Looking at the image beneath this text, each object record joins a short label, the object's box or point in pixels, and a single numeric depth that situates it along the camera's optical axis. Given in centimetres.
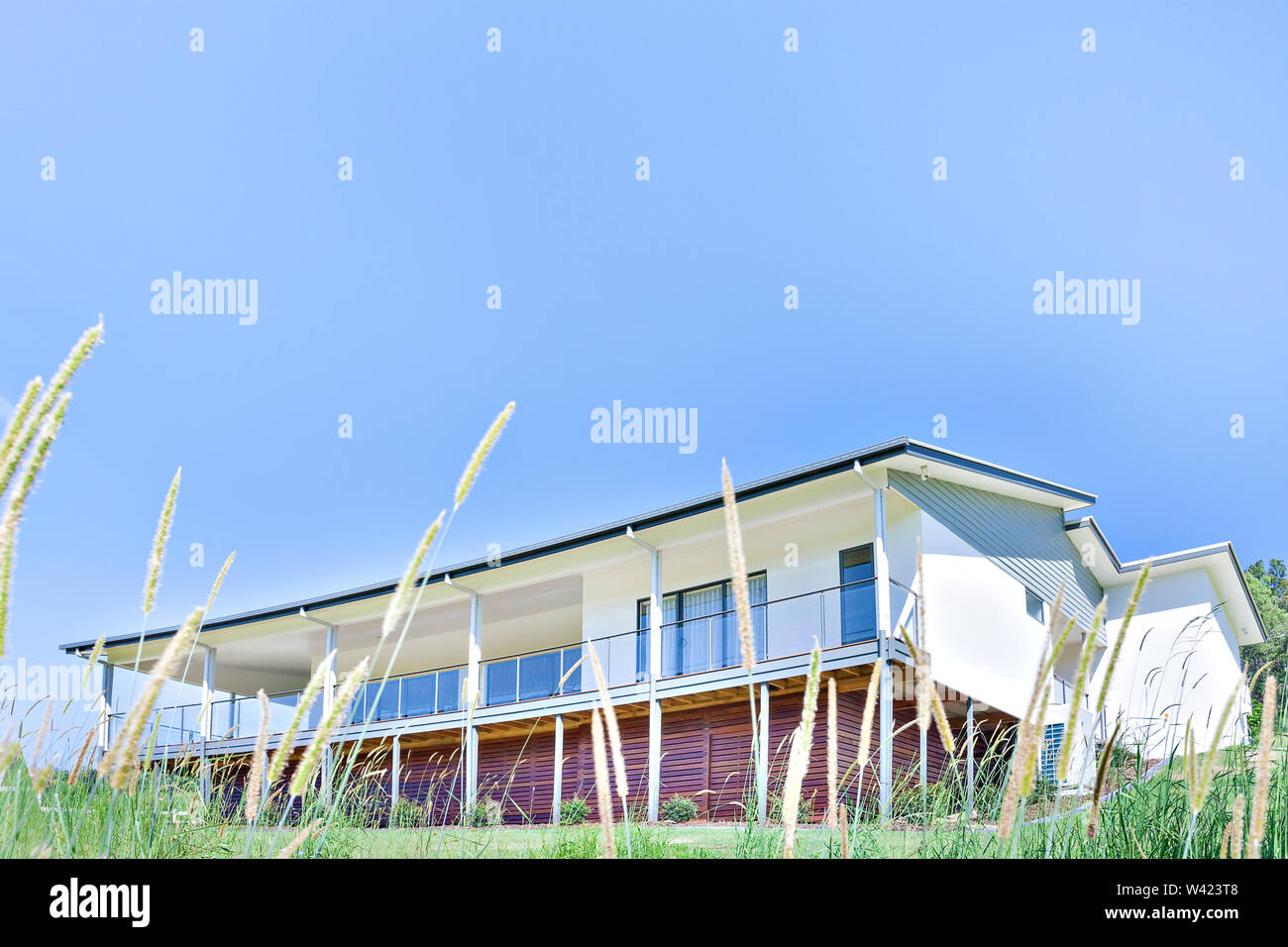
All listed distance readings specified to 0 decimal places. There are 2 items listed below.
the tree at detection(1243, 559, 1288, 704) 2928
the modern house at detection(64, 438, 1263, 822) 1555
